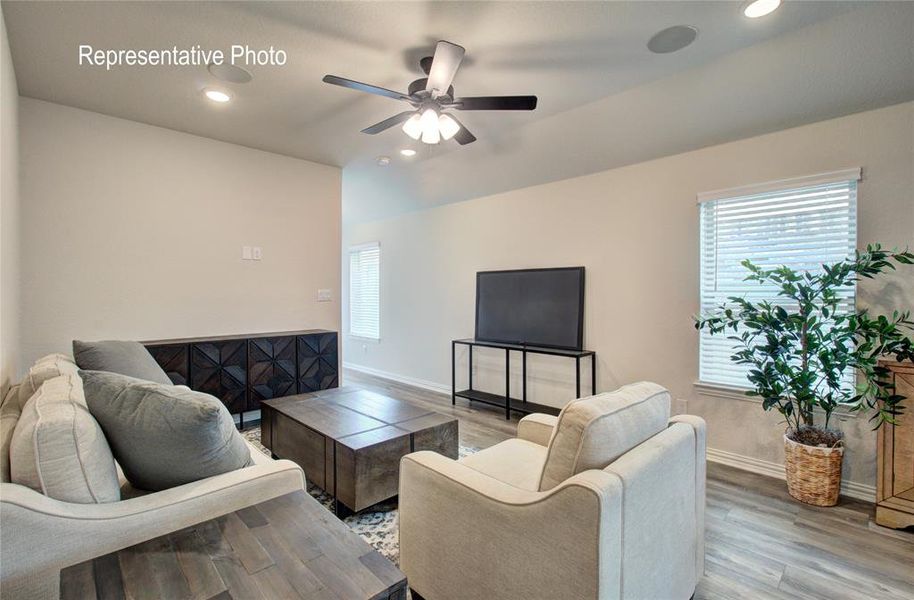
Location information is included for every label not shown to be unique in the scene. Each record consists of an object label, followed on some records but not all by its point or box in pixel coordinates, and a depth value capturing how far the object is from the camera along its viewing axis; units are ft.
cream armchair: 3.80
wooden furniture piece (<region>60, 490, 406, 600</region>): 3.11
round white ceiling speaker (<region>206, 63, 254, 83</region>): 8.49
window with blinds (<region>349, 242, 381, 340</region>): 21.50
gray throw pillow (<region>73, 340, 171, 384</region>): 7.34
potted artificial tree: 7.68
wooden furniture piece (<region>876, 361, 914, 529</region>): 7.33
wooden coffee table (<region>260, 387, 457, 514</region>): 7.34
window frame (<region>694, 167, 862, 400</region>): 8.82
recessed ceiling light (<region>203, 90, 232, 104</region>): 9.65
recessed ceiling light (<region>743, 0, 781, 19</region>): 6.50
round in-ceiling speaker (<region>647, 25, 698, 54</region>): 7.24
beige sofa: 3.41
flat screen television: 13.44
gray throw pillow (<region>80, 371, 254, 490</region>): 4.42
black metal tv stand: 12.83
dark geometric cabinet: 11.16
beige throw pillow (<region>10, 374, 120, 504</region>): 3.77
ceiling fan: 6.96
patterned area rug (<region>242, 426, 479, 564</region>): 6.93
